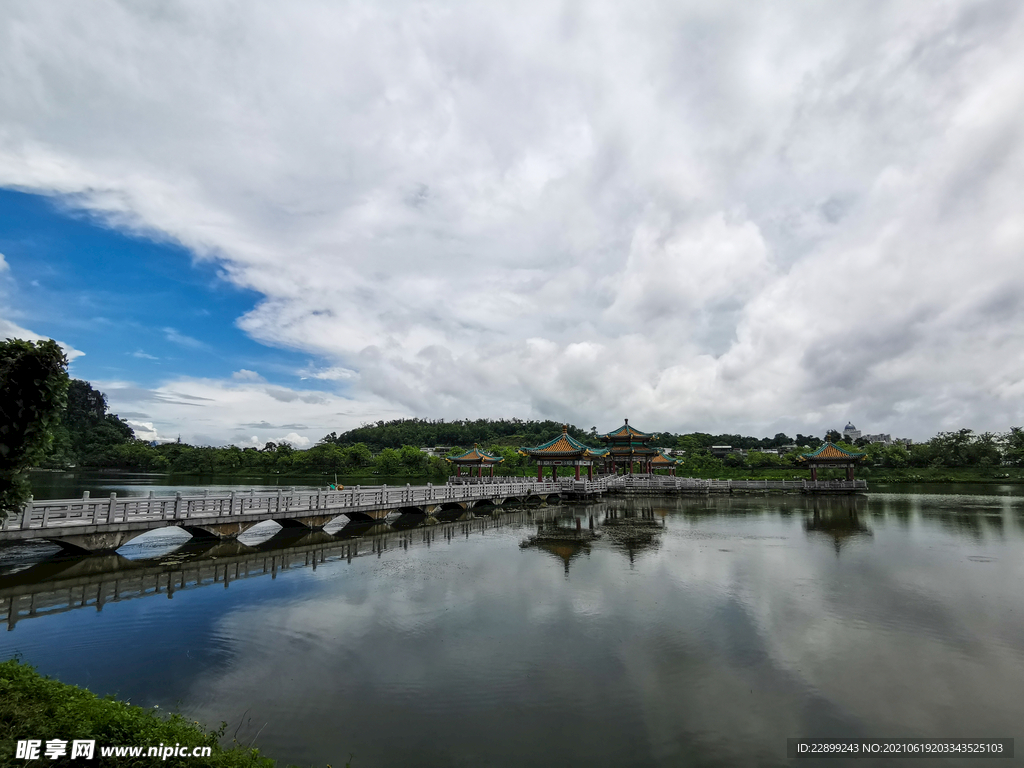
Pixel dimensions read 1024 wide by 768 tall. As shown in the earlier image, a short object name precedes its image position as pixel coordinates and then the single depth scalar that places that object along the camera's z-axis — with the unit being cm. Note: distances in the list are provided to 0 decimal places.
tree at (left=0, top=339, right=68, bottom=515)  612
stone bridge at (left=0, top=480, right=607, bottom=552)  1617
